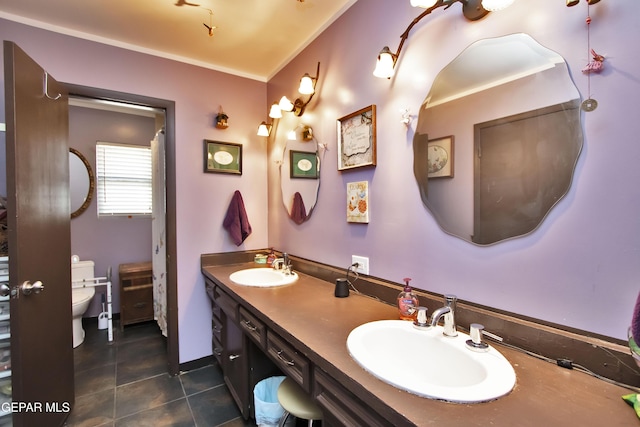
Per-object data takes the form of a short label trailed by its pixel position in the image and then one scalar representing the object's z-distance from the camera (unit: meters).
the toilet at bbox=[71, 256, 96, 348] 2.61
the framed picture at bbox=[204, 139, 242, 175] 2.34
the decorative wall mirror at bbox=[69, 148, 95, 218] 3.08
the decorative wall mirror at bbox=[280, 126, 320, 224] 2.01
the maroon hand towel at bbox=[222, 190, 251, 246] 2.38
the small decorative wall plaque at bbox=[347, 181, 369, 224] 1.57
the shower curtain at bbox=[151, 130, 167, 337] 2.47
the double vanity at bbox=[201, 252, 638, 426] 0.66
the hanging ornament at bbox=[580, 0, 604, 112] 0.80
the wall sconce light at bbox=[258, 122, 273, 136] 2.38
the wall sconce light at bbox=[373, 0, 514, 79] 0.96
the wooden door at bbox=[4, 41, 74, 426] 1.29
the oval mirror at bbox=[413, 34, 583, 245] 0.89
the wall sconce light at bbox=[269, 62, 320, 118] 1.82
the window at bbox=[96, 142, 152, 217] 3.25
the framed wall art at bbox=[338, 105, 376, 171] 1.52
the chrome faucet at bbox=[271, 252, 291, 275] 2.00
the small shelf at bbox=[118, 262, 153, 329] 3.05
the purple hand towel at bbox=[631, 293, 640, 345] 0.59
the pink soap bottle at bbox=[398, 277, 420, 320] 1.16
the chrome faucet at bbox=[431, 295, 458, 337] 0.98
